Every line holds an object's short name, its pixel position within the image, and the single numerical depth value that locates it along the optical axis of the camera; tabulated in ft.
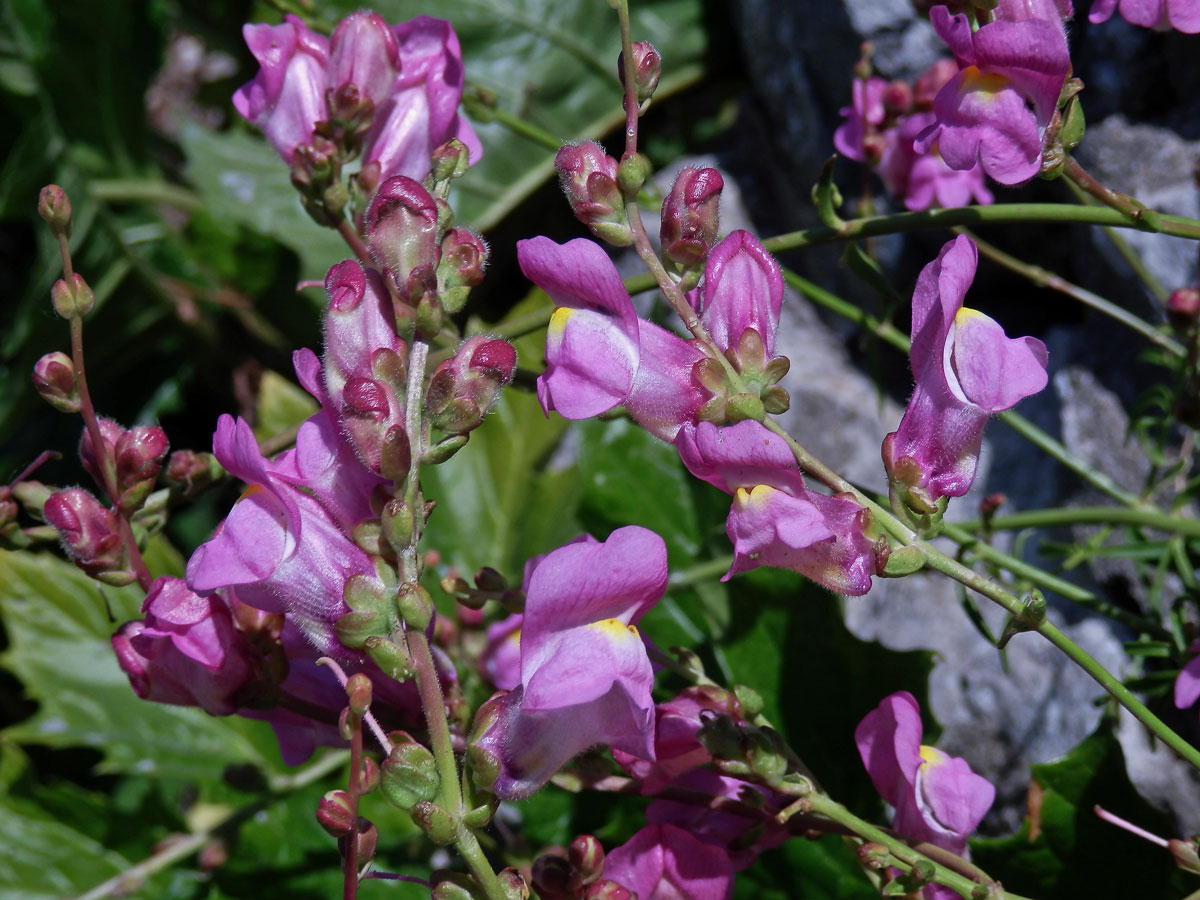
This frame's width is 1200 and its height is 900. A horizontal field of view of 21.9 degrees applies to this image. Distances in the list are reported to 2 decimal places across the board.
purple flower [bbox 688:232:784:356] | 1.29
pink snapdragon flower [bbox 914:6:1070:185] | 1.29
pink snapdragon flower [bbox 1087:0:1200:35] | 1.34
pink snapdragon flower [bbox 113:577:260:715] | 1.31
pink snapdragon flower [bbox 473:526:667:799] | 1.25
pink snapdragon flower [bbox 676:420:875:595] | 1.25
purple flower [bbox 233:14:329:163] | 1.43
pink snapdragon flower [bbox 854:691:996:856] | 1.32
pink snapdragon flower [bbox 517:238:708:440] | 1.28
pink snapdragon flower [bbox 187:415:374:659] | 1.27
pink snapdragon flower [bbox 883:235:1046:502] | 1.28
